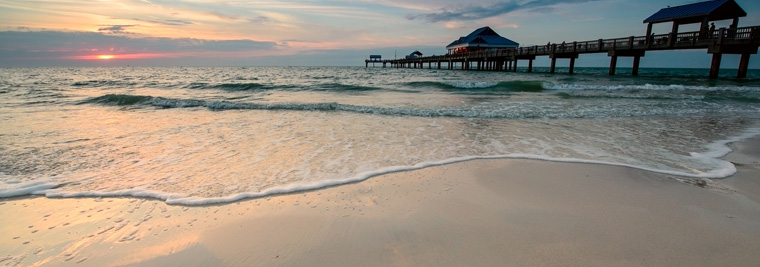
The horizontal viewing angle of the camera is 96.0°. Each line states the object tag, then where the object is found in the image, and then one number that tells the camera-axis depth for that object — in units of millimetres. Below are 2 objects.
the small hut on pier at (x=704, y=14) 20828
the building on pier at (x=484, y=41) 53688
